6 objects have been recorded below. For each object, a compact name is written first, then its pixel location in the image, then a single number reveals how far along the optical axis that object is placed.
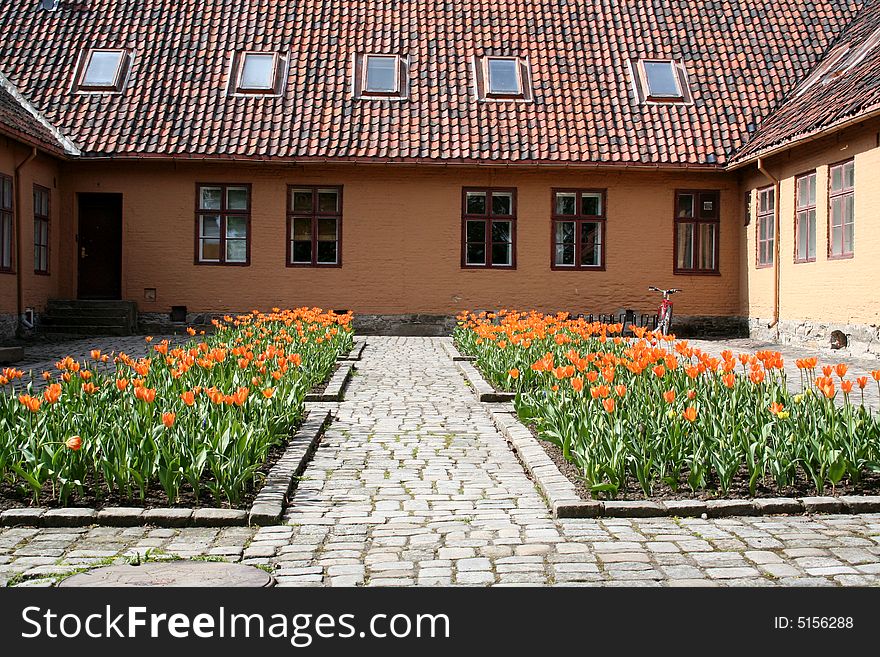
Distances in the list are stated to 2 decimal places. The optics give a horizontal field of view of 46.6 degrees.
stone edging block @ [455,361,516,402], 10.58
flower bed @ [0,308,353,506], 5.89
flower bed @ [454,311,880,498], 6.20
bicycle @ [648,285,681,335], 19.16
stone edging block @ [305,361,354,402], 10.53
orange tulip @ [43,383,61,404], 6.18
